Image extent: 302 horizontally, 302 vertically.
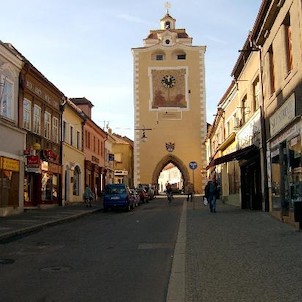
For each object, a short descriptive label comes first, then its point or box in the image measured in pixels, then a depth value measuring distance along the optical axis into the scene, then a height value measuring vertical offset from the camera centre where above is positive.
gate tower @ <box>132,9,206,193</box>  60.91 +9.77
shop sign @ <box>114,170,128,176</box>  59.97 +2.74
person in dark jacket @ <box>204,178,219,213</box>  24.06 -0.07
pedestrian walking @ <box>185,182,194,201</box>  37.87 +0.26
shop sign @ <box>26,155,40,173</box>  25.69 +1.70
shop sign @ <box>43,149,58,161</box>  28.89 +2.45
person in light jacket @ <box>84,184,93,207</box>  32.62 -0.08
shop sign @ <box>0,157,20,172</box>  22.56 +1.51
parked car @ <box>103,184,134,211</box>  30.53 -0.21
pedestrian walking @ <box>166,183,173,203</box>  38.97 +0.00
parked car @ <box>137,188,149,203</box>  42.31 +0.02
